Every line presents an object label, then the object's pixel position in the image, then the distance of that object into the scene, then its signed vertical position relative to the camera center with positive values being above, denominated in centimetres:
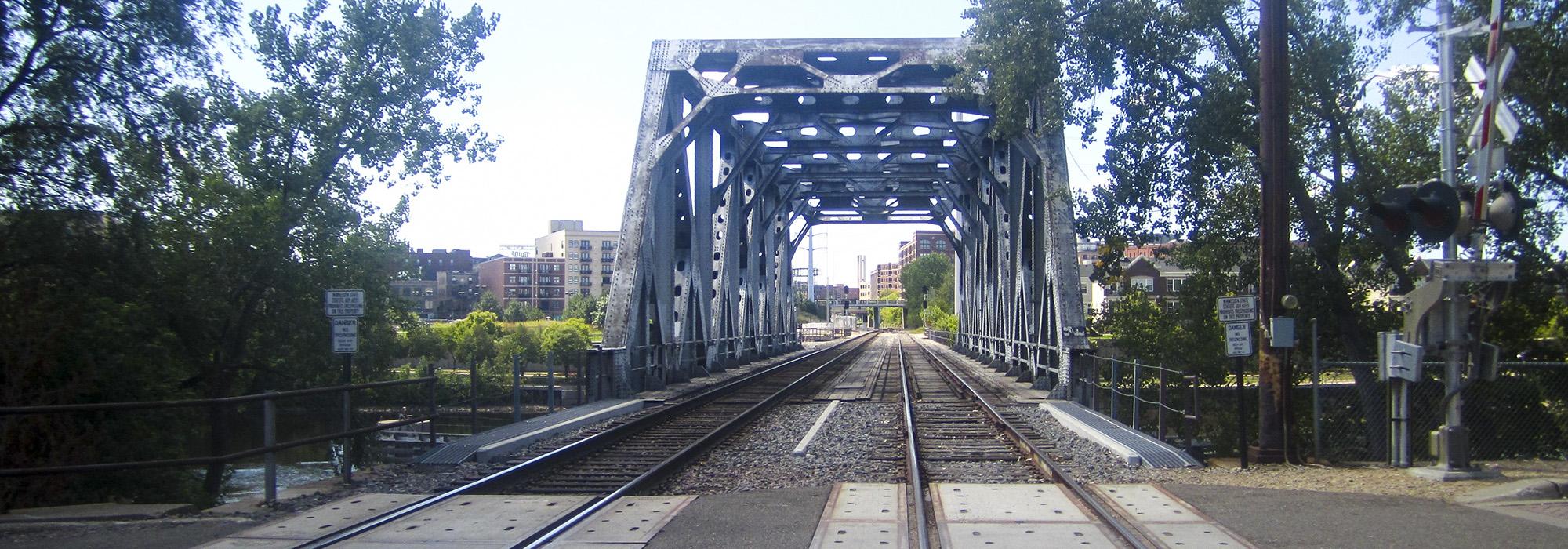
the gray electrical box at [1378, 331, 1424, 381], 956 -55
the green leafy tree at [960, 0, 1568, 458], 1589 +295
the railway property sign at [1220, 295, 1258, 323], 1122 -10
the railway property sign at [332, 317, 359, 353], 1143 -37
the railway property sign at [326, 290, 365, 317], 1133 -2
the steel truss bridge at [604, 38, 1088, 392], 2022 +281
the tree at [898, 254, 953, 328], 15688 +370
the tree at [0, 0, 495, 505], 1591 +237
